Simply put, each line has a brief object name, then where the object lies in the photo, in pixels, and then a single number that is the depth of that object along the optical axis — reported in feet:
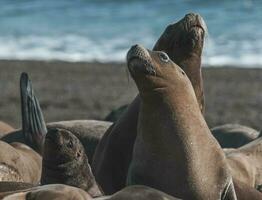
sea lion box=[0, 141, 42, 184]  45.01
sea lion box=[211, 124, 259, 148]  63.16
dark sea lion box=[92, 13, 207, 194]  45.91
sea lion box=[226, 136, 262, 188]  46.78
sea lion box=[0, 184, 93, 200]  27.94
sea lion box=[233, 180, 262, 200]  41.06
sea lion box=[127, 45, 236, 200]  37.78
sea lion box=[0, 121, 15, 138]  66.49
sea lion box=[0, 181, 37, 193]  33.73
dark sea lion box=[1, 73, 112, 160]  57.88
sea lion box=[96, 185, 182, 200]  27.25
